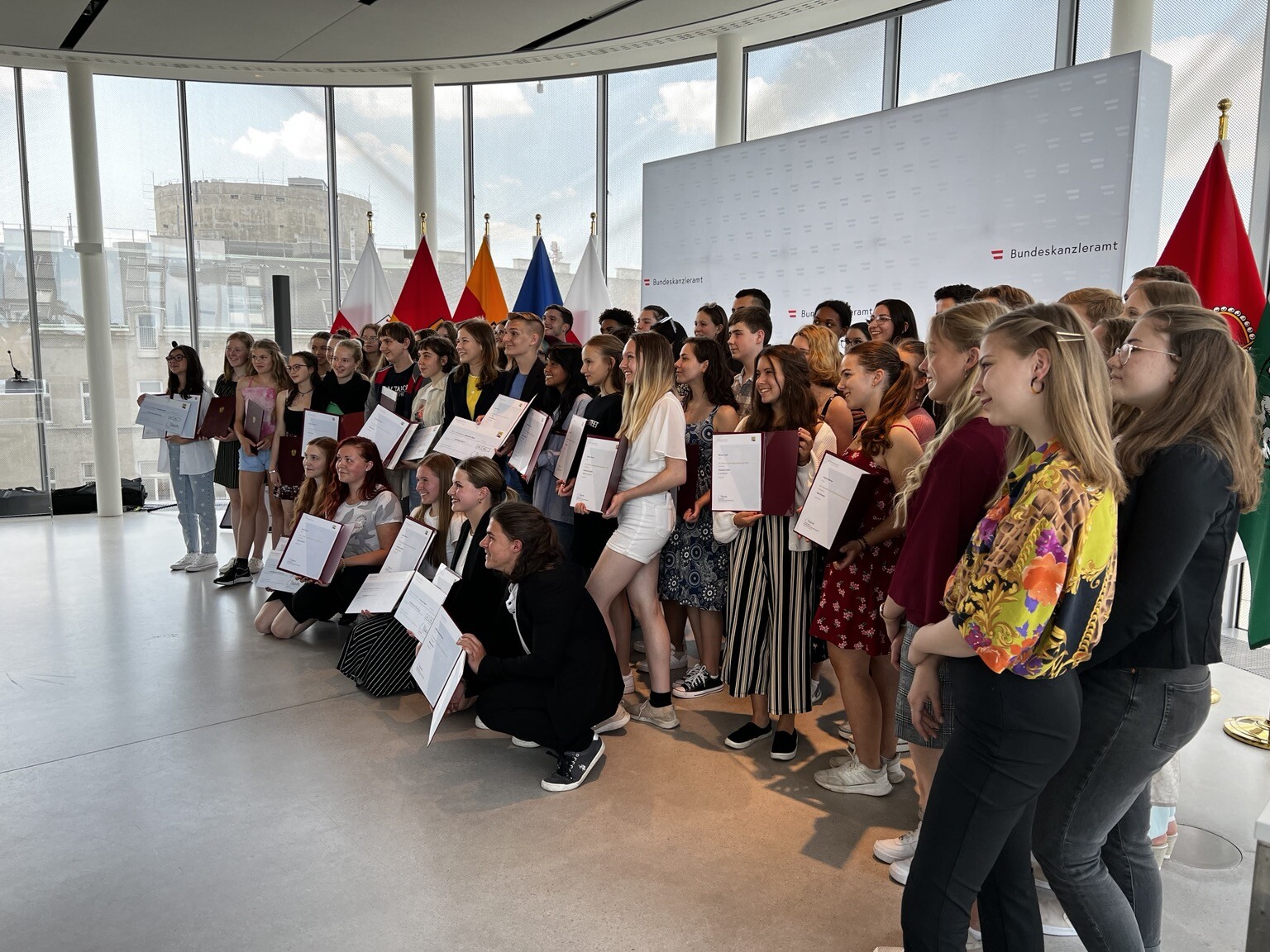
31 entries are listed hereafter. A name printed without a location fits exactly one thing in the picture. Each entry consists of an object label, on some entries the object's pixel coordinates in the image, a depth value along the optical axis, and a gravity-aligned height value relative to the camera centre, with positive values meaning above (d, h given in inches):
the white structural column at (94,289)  339.6 +20.8
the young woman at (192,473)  258.1 -35.1
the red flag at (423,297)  365.4 +20.0
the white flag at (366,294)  370.9 +21.2
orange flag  361.4 +22.4
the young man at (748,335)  167.6 +2.9
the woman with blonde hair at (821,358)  161.6 -1.2
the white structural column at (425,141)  371.2 +83.4
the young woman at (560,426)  176.6 -14.5
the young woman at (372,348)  285.1 -0.1
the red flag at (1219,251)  181.0 +20.2
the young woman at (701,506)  157.5 -26.3
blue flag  347.9 +24.1
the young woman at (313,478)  202.1 -28.5
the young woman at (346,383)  236.7 -9.2
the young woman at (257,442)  246.2 -24.5
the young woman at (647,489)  150.1 -22.5
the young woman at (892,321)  178.7 +5.8
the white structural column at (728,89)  316.8 +89.2
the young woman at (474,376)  195.0 -5.8
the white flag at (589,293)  346.9 +20.9
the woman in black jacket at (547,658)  133.2 -44.6
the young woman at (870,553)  118.6 -26.6
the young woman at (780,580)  138.3 -34.3
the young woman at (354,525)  193.5 -36.9
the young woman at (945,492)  82.5 -12.5
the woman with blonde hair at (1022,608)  65.6 -18.3
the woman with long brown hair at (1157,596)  71.0 -18.9
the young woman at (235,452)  254.1 -28.9
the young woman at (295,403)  237.3 -14.6
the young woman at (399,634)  168.7 -53.0
